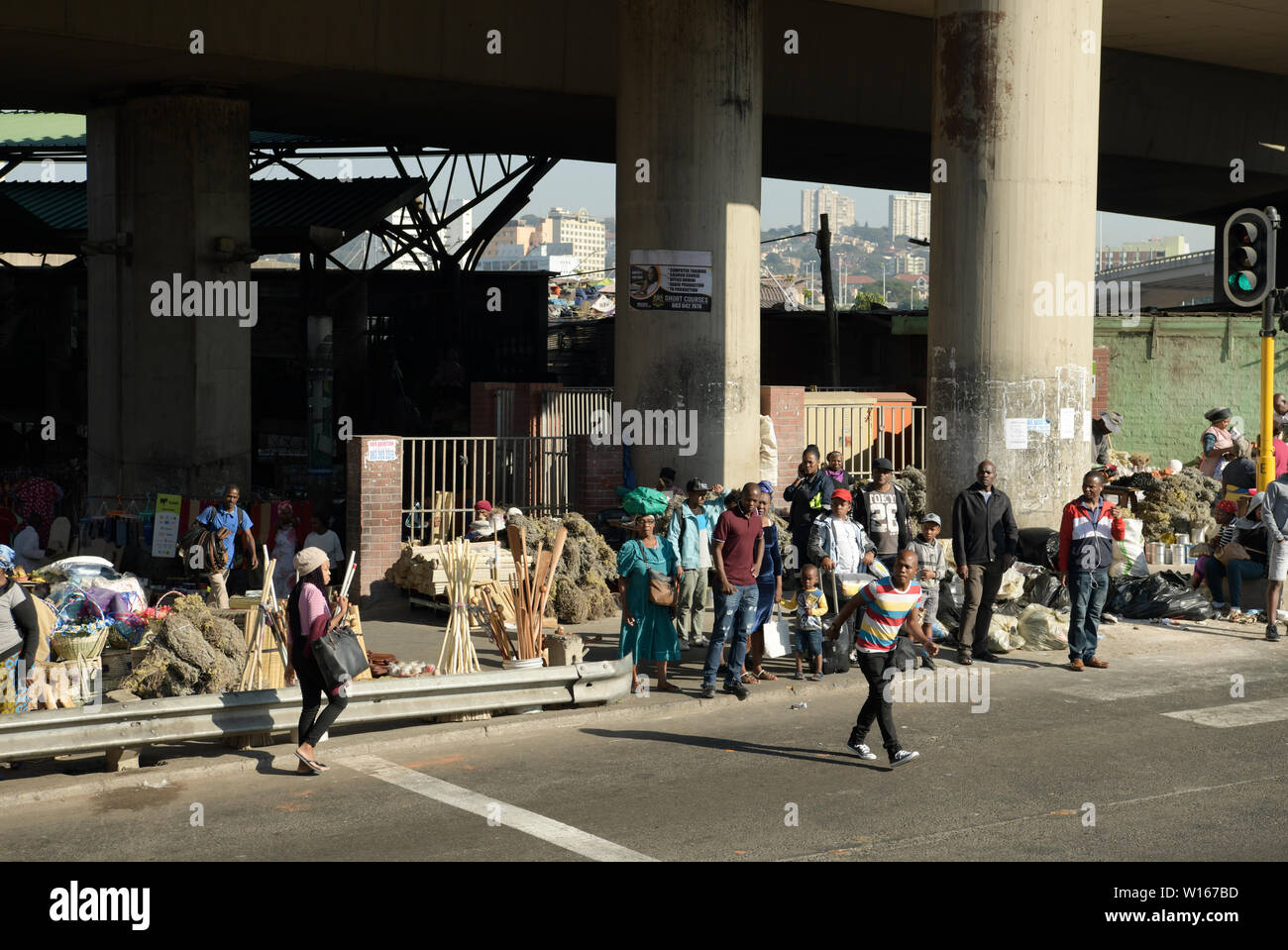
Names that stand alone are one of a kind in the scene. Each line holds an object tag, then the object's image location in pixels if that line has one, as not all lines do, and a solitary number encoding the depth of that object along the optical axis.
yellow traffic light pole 15.91
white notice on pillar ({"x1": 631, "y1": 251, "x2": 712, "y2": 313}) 19.81
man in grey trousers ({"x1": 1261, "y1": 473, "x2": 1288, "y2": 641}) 15.13
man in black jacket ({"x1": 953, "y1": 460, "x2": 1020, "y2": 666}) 14.03
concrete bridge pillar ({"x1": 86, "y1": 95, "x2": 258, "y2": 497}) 21.69
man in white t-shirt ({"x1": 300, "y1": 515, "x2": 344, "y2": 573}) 16.77
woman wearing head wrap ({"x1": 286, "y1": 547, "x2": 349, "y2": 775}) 9.93
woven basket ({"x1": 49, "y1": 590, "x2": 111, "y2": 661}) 11.82
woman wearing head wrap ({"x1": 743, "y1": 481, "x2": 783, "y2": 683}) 13.24
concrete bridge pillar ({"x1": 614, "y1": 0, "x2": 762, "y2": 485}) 19.66
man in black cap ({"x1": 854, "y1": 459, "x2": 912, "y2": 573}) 14.51
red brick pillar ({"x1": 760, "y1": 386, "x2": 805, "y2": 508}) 21.67
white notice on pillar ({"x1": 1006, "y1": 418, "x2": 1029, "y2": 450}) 17.38
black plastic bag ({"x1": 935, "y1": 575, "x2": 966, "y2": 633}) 15.25
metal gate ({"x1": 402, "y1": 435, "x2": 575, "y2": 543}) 18.26
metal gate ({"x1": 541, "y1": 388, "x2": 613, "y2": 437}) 22.38
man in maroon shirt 12.62
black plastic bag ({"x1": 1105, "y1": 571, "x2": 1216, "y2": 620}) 16.34
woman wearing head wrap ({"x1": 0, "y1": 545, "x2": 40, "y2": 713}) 9.90
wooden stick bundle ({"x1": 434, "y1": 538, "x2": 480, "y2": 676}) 12.28
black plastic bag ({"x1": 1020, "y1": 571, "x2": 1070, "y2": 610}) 15.74
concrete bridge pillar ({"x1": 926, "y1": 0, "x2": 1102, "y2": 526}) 17.08
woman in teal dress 12.99
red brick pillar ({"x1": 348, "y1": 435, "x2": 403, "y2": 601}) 17.25
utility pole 34.47
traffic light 15.28
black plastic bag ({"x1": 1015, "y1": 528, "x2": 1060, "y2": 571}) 16.86
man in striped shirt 10.20
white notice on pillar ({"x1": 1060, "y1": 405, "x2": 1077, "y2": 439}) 17.52
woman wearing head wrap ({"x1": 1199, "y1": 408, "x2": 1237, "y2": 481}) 21.08
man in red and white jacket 13.84
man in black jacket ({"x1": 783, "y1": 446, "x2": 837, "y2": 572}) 15.99
